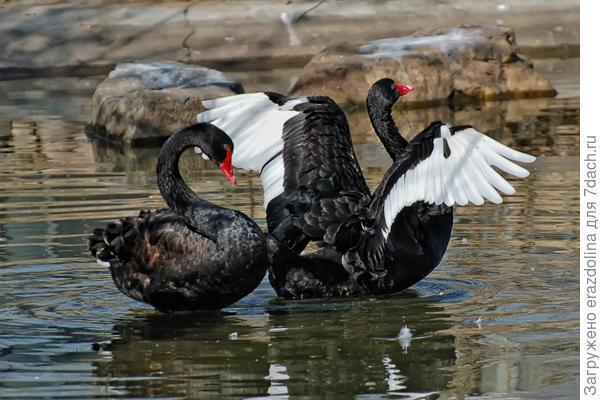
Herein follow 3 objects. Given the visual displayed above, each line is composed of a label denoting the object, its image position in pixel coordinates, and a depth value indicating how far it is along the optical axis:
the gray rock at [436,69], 26.61
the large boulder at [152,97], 22.77
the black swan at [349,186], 11.13
